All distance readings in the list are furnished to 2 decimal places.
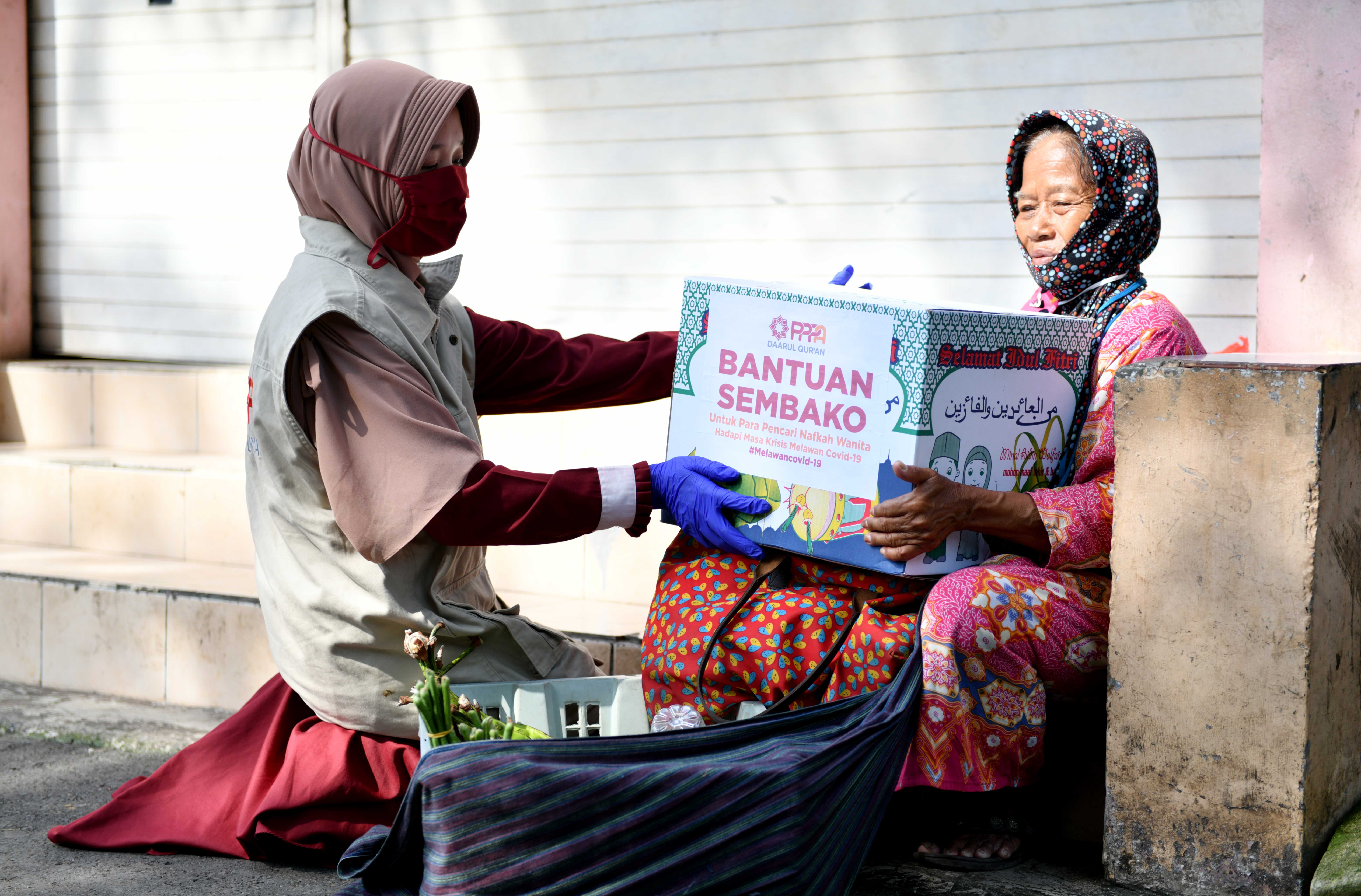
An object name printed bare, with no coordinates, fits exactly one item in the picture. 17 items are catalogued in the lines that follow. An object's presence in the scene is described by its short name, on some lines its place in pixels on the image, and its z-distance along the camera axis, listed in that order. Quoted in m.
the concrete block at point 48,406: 5.87
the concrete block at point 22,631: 4.33
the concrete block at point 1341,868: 2.28
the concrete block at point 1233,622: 2.31
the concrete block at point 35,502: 5.11
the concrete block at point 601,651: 3.65
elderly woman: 2.45
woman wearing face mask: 2.51
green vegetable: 2.32
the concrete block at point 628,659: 3.62
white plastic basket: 2.76
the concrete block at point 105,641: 4.16
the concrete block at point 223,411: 5.46
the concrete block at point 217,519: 4.78
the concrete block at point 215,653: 3.99
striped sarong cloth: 2.04
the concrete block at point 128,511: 4.91
